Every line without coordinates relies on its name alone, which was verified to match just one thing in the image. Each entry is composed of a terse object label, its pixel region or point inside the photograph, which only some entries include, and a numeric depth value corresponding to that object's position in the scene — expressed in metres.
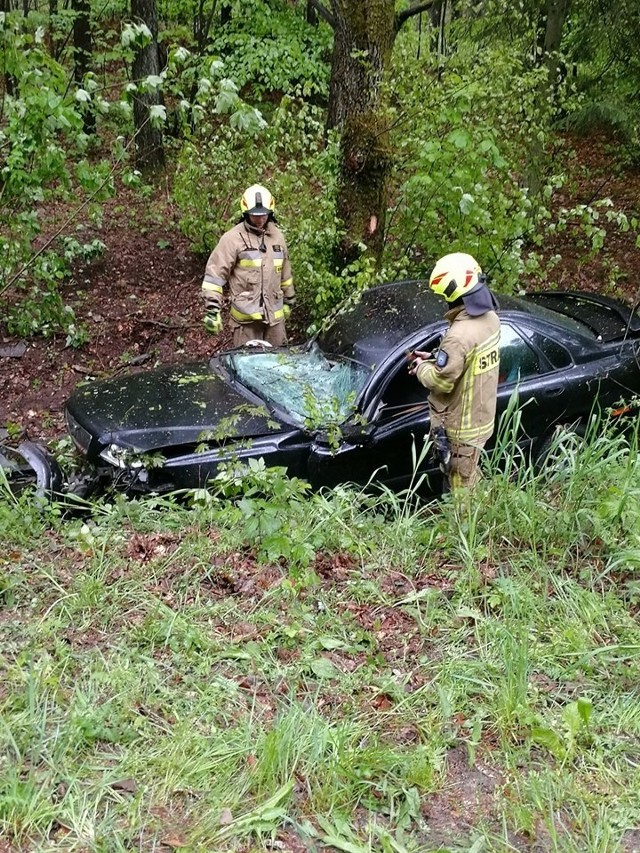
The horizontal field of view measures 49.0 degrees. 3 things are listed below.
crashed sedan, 4.20
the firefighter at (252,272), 6.12
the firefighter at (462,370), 4.28
